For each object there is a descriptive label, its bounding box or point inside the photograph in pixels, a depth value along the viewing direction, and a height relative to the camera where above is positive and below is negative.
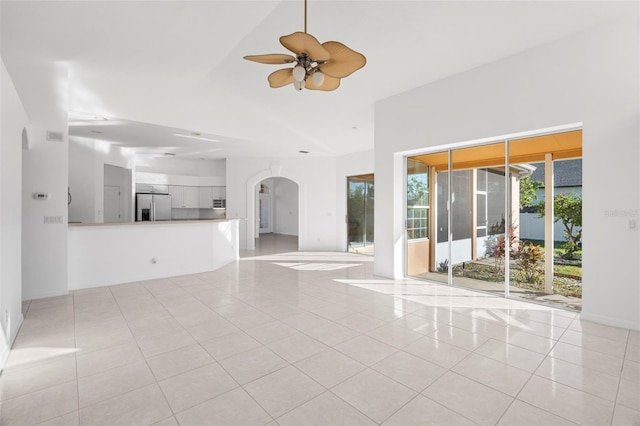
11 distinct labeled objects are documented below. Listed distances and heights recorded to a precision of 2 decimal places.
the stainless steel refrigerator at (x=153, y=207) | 9.55 +0.15
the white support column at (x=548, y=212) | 4.51 +0.00
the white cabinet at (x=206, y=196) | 10.91 +0.55
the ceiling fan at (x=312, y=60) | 2.53 +1.35
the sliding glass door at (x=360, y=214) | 9.74 -0.06
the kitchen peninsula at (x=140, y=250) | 4.95 -0.68
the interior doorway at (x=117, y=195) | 8.93 +0.50
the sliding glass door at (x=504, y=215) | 4.37 -0.05
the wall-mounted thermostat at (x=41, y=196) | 4.41 +0.22
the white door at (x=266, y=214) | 15.72 -0.10
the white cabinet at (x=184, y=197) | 10.40 +0.51
